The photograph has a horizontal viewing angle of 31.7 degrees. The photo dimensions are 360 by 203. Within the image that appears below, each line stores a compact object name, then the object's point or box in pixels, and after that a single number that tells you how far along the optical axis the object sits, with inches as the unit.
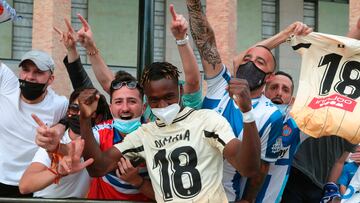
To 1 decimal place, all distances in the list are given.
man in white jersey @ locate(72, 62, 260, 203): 133.3
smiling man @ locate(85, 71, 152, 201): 155.7
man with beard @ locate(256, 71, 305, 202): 163.0
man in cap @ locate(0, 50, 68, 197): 176.6
